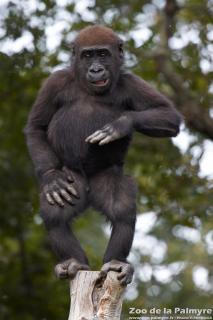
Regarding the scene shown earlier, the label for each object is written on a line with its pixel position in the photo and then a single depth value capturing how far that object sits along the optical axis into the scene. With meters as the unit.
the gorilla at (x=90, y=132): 12.66
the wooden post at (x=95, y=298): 11.00
